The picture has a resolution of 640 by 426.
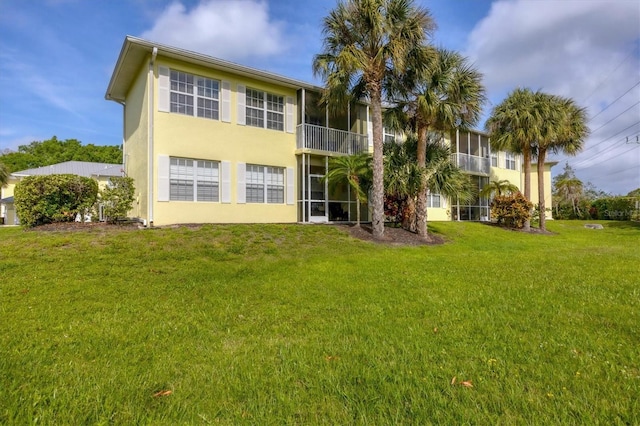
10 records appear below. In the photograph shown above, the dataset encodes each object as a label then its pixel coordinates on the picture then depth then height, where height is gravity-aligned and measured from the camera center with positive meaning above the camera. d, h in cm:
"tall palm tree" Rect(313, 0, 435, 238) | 1245 +610
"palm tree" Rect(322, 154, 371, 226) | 1413 +177
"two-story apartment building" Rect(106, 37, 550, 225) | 1278 +316
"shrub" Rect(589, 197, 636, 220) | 3111 +55
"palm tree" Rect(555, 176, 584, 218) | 3694 +244
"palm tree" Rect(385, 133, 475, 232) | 1445 +151
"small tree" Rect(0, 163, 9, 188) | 2447 +303
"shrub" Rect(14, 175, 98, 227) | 1084 +62
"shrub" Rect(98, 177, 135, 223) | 1203 +65
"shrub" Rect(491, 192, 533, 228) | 2050 +34
